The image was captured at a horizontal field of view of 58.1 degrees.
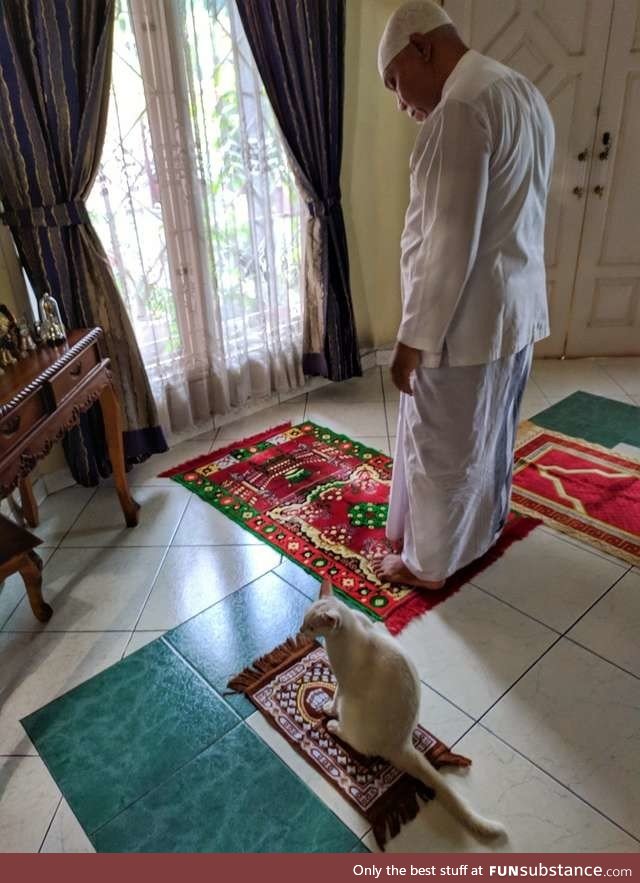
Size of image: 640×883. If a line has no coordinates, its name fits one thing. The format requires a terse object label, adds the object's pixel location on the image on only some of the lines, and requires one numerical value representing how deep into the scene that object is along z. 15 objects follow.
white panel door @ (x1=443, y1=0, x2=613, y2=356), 2.80
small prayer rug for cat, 1.21
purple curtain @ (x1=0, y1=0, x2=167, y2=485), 1.81
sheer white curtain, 2.17
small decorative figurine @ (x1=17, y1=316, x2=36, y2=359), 1.76
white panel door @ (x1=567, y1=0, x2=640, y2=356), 2.87
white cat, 1.17
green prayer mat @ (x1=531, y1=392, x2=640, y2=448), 2.59
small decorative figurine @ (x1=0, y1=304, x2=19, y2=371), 1.69
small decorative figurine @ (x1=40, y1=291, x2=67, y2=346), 1.82
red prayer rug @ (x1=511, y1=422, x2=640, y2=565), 1.99
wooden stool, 1.50
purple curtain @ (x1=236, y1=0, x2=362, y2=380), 2.38
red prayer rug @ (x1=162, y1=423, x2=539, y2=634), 1.78
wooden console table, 1.46
